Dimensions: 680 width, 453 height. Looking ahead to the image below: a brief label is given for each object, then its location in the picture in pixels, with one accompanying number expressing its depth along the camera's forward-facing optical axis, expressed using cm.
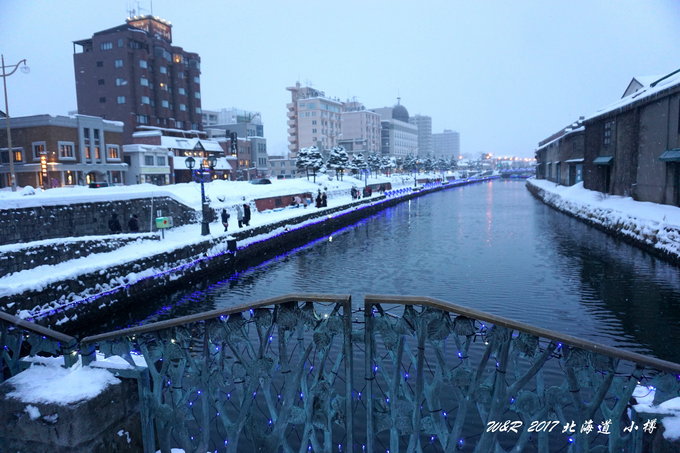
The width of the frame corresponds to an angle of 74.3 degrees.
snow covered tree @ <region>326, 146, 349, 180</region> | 7212
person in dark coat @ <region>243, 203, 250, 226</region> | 2892
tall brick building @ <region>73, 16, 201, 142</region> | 7038
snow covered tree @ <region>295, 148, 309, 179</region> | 6383
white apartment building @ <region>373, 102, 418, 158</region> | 16962
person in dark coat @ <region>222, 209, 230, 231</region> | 2701
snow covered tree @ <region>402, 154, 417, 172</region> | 12581
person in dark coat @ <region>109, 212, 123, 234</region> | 2353
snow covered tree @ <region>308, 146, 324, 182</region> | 6412
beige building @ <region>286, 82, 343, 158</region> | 13012
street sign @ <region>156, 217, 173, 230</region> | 2270
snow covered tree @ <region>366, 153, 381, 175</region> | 9531
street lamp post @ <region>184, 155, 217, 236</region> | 2412
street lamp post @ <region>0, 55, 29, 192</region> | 2808
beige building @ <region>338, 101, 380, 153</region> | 14412
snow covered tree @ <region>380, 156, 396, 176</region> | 10662
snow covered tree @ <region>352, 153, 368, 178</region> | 8175
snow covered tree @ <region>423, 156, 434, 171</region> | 14812
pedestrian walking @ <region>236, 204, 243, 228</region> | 2814
